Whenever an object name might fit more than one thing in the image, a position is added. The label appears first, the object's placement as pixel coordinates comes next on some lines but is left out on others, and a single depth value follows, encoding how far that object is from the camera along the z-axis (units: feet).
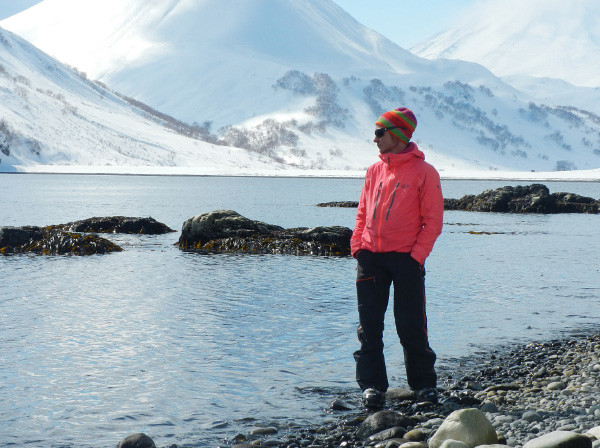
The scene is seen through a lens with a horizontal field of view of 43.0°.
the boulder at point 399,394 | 29.43
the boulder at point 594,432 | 22.33
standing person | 27.45
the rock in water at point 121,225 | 113.50
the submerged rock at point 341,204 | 214.28
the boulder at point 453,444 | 21.64
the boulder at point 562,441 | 20.42
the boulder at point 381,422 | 25.17
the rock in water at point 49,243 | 83.87
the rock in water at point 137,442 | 23.81
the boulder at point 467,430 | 22.48
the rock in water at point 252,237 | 87.40
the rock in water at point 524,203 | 191.72
